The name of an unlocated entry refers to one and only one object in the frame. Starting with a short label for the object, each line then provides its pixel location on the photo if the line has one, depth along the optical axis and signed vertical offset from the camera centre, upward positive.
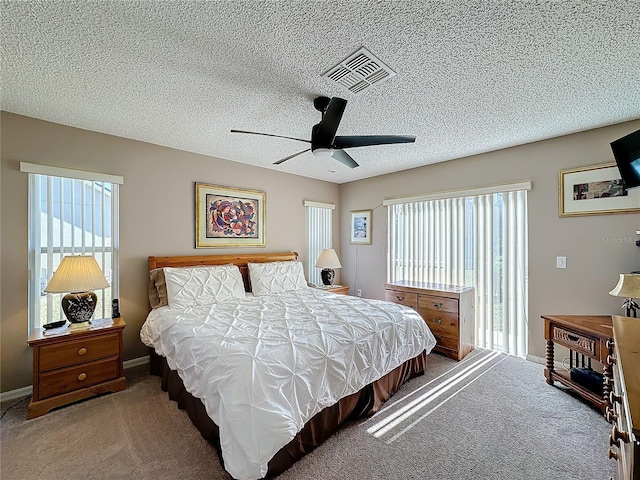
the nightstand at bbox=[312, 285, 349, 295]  4.37 -0.75
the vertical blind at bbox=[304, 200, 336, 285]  4.92 +0.15
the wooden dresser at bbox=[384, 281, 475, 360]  3.30 -0.88
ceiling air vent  1.75 +1.14
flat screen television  2.18 +0.67
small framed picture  4.99 +0.26
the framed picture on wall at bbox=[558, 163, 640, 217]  2.65 +0.47
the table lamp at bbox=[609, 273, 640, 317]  2.15 -0.36
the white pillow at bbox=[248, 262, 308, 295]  3.62 -0.48
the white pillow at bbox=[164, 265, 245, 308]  2.93 -0.48
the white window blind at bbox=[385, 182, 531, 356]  3.37 -0.14
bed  1.48 -0.79
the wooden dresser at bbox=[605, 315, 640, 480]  0.71 -0.45
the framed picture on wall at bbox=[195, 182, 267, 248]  3.69 +0.35
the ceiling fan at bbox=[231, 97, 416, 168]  2.02 +0.80
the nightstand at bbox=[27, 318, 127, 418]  2.22 -1.05
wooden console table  2.22 -0.85
